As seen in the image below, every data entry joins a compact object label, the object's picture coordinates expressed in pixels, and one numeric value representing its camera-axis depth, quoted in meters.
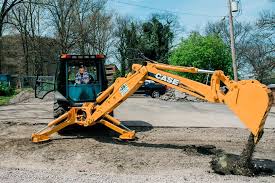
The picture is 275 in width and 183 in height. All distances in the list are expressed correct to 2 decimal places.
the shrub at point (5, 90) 26.62
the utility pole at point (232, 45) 24.13
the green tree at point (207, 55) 36.61
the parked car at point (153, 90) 28.81
